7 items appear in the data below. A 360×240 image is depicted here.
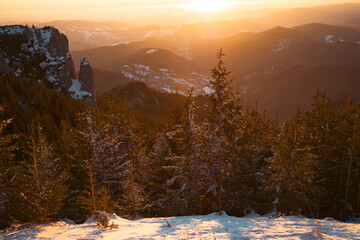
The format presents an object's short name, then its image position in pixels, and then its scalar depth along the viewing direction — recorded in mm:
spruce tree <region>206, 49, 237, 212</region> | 17125
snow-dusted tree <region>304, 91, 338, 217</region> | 20125
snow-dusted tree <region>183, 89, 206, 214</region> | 17578
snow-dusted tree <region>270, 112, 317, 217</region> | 16953
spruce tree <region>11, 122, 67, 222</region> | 11883
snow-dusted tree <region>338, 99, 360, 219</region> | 18328
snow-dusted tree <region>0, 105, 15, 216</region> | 13375
